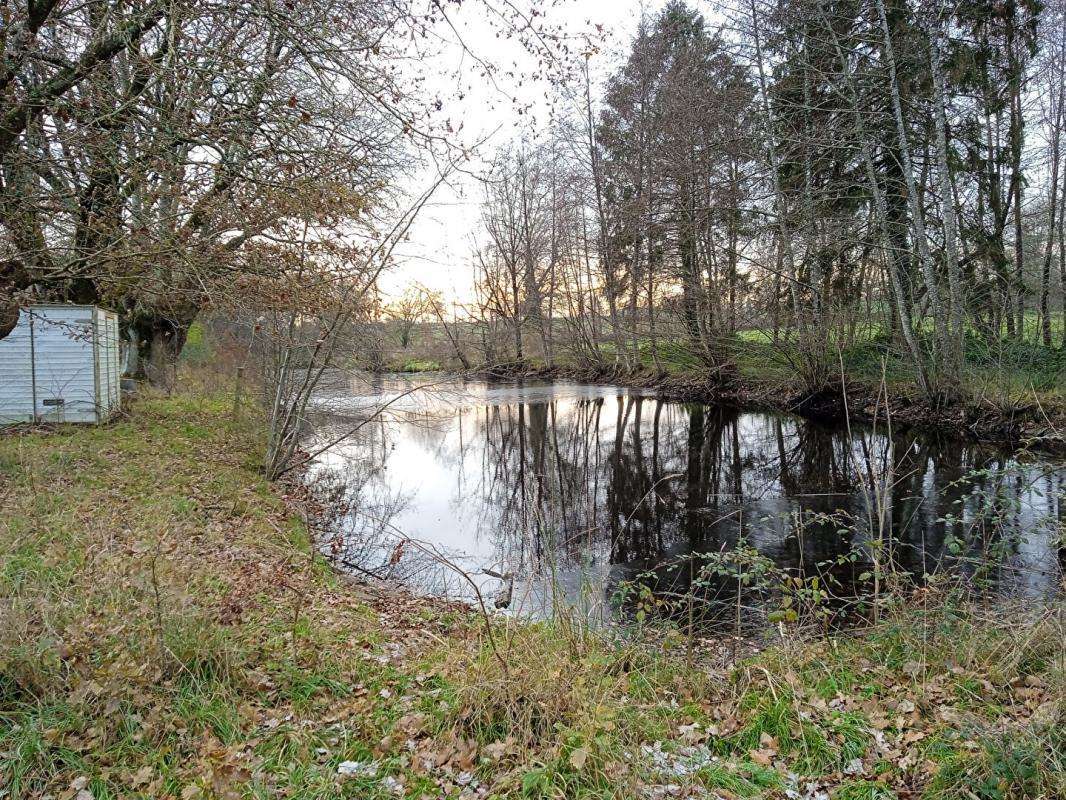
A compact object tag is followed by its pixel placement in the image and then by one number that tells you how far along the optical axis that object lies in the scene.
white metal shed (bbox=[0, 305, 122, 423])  10.58
